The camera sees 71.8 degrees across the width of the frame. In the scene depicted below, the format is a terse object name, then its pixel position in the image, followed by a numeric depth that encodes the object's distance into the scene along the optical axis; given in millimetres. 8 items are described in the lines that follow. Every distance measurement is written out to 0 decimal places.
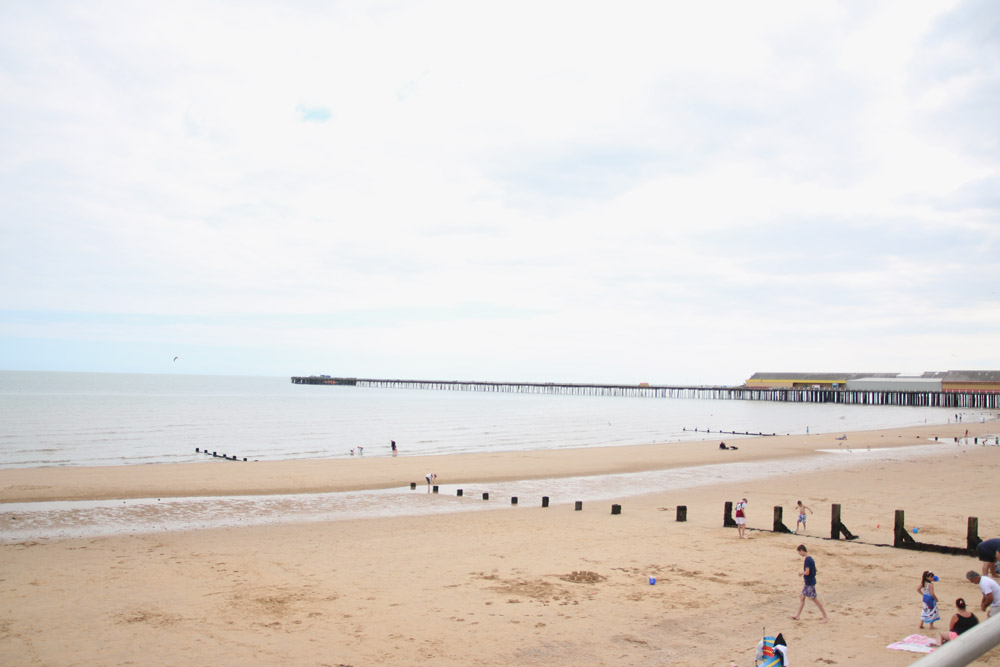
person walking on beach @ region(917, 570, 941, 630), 10297
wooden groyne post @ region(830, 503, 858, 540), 17250
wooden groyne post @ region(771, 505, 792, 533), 18000
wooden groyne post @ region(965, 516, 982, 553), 15234
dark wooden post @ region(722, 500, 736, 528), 18766
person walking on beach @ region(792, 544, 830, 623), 11109
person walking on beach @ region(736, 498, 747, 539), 17266
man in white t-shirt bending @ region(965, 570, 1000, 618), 9215
